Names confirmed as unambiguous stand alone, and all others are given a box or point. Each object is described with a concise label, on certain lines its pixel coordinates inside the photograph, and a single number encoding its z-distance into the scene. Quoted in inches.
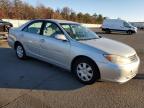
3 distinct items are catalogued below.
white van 555.6
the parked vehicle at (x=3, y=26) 243.6
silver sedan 96.8
